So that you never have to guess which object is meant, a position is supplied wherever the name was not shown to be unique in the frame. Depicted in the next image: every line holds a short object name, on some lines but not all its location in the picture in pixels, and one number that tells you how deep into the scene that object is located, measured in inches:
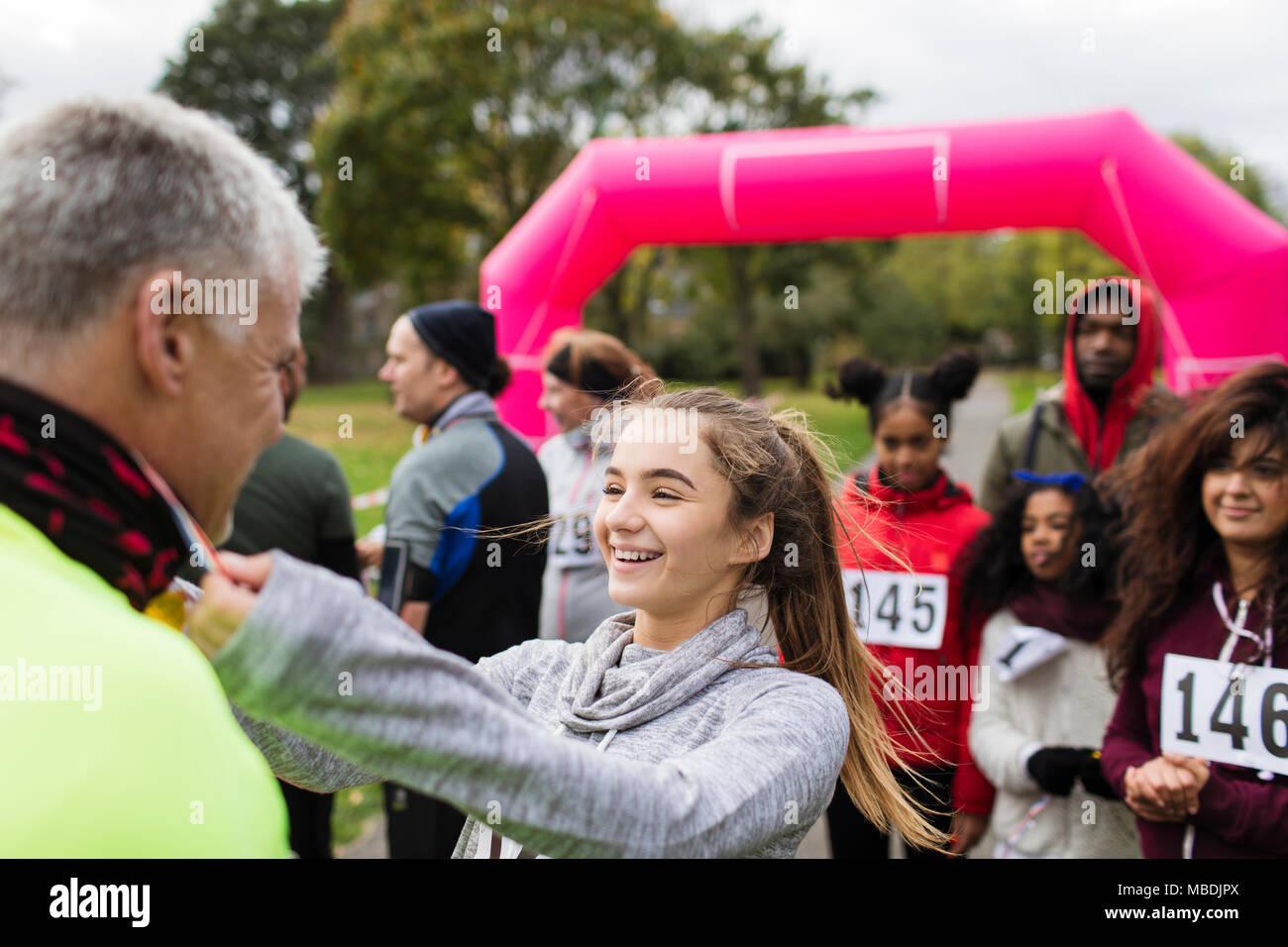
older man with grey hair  26.4
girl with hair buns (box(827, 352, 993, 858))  122.7
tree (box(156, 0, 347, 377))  1379.2
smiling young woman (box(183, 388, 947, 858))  30.6
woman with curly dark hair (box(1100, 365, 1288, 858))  89.9
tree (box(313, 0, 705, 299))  733.9
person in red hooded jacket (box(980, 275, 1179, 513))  146.3
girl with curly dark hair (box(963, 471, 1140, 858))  112.7
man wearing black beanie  118.4
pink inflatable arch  191.6
